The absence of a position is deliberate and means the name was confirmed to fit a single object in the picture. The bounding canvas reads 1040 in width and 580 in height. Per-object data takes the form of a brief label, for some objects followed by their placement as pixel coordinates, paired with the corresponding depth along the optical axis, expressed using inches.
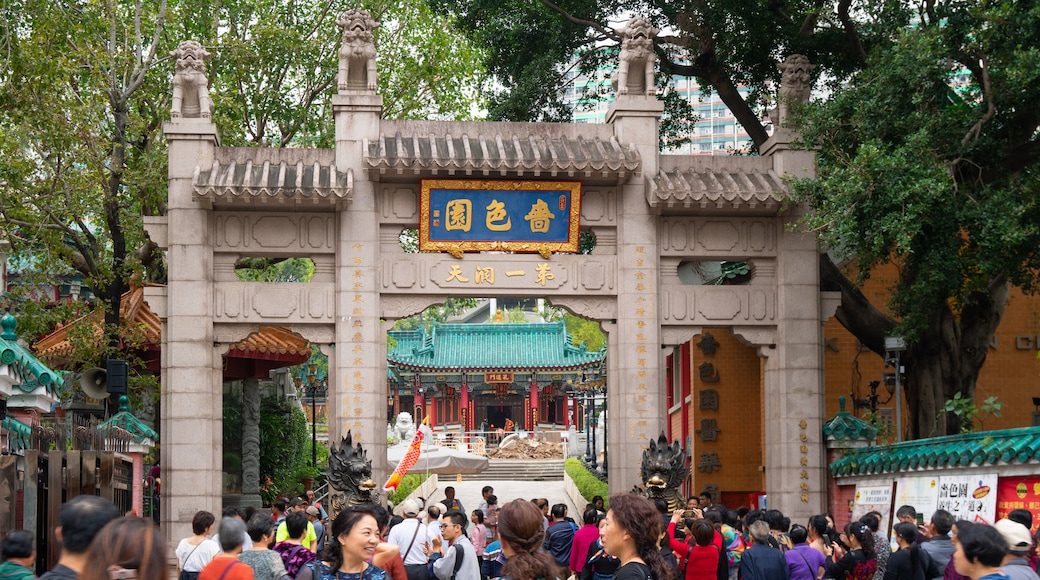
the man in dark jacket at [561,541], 455.2
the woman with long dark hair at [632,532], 227.5
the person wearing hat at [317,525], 493.5
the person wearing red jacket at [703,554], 354.0
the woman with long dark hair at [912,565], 325.4
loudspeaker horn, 688.4
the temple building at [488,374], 1787.6
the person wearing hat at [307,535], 381.7
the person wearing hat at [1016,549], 244.5
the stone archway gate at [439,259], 641.0
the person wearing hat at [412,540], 387.5
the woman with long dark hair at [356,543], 230.7
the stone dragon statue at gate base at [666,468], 595.8
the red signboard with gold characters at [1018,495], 436.5
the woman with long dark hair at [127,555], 172.1
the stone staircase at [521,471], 1474.5
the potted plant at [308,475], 1108.5
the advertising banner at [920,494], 518.9
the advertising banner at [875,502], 570.1
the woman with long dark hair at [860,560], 359.9
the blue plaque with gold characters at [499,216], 658.8
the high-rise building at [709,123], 3801.7
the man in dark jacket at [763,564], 351.9
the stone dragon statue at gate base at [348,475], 591.2
